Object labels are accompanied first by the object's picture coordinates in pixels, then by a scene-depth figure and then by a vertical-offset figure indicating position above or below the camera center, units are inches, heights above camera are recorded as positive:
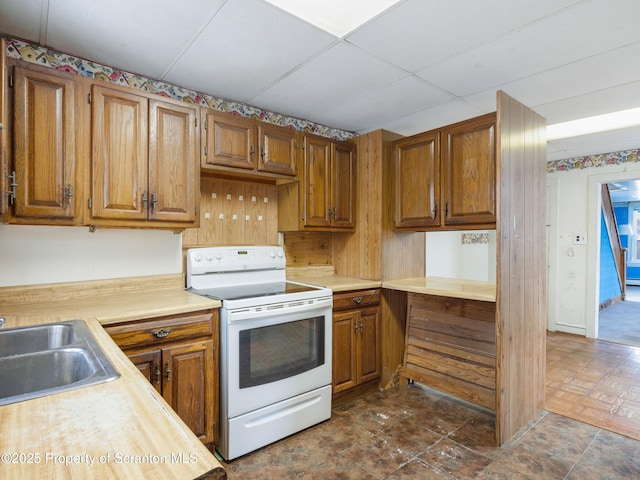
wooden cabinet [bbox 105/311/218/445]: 69.6 -24.9
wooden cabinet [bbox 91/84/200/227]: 76.5 +19.3
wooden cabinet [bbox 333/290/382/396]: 103.8 -30.8
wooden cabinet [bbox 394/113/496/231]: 94.3 +18.4
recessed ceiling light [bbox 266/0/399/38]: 66.1 +44.8
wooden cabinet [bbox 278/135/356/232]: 112.3 +16.3
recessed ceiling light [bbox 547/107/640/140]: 122.8 +43.0
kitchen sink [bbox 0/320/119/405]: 43.4 -15.9
